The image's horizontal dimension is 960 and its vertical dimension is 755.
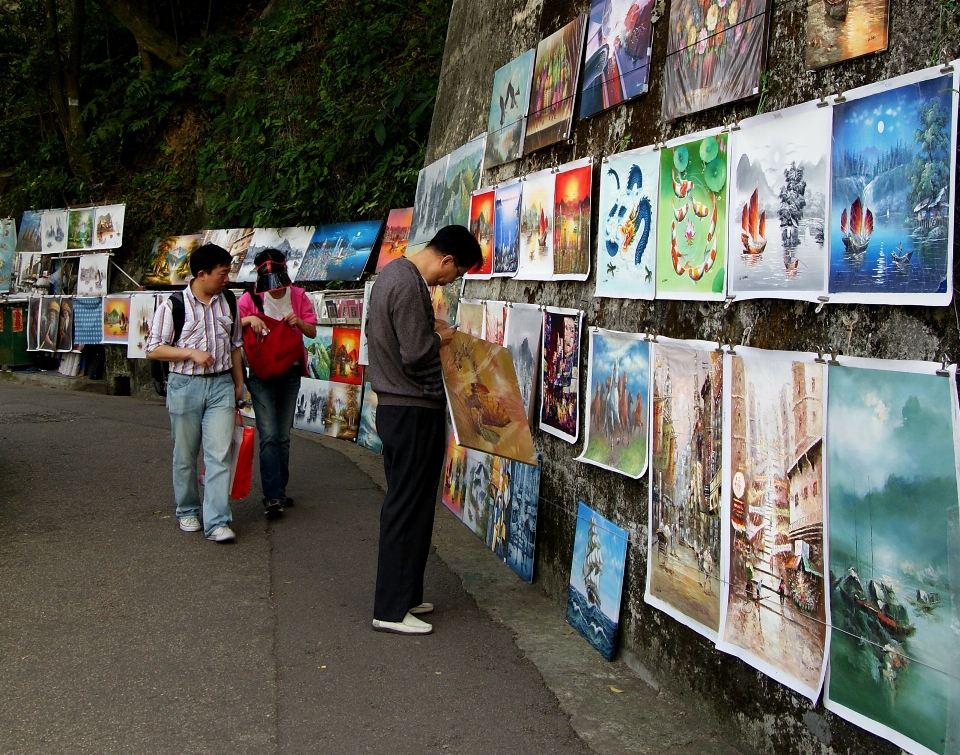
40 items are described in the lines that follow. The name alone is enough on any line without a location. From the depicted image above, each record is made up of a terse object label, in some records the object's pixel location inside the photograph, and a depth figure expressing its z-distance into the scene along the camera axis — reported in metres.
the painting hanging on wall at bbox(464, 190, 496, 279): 6.38
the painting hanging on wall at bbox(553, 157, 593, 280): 4.88
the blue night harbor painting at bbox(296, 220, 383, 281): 11.01
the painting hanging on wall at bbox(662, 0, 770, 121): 3.43
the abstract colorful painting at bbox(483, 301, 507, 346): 6.07
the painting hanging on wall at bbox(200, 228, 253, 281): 13.10
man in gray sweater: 4.55
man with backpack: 6.17
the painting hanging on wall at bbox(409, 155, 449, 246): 7.91
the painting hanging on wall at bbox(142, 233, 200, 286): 14.55
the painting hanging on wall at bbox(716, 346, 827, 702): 3.05
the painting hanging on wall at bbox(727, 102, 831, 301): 3.06
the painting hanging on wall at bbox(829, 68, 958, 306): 2.57
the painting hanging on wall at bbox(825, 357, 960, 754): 2.56
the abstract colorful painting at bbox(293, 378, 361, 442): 10.77
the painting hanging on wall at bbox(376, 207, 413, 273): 10.49
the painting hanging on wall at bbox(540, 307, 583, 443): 4.96
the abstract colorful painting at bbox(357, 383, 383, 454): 10.12
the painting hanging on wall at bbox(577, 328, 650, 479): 4.23
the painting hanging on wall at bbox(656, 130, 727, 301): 3.63
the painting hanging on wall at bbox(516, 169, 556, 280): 5.35
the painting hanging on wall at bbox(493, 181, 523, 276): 5.88
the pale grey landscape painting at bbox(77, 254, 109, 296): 15.77
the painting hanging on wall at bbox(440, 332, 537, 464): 4.70
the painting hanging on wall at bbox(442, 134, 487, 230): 6.84
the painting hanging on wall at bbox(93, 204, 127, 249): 15.56
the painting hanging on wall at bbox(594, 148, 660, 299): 4.18
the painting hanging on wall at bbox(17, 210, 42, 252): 17.12
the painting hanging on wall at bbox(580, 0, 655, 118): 4.35
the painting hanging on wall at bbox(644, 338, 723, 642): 3.66
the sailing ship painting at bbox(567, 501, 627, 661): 4.40
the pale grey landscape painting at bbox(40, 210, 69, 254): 16.48
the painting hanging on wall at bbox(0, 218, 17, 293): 17.70
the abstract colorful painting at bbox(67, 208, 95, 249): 16.05
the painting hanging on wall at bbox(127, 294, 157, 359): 14.10
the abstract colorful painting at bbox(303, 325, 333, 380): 11.23
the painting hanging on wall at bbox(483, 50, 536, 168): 5.90
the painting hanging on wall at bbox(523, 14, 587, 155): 5.16
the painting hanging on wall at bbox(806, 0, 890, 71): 2.83
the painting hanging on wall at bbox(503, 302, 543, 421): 5.45
